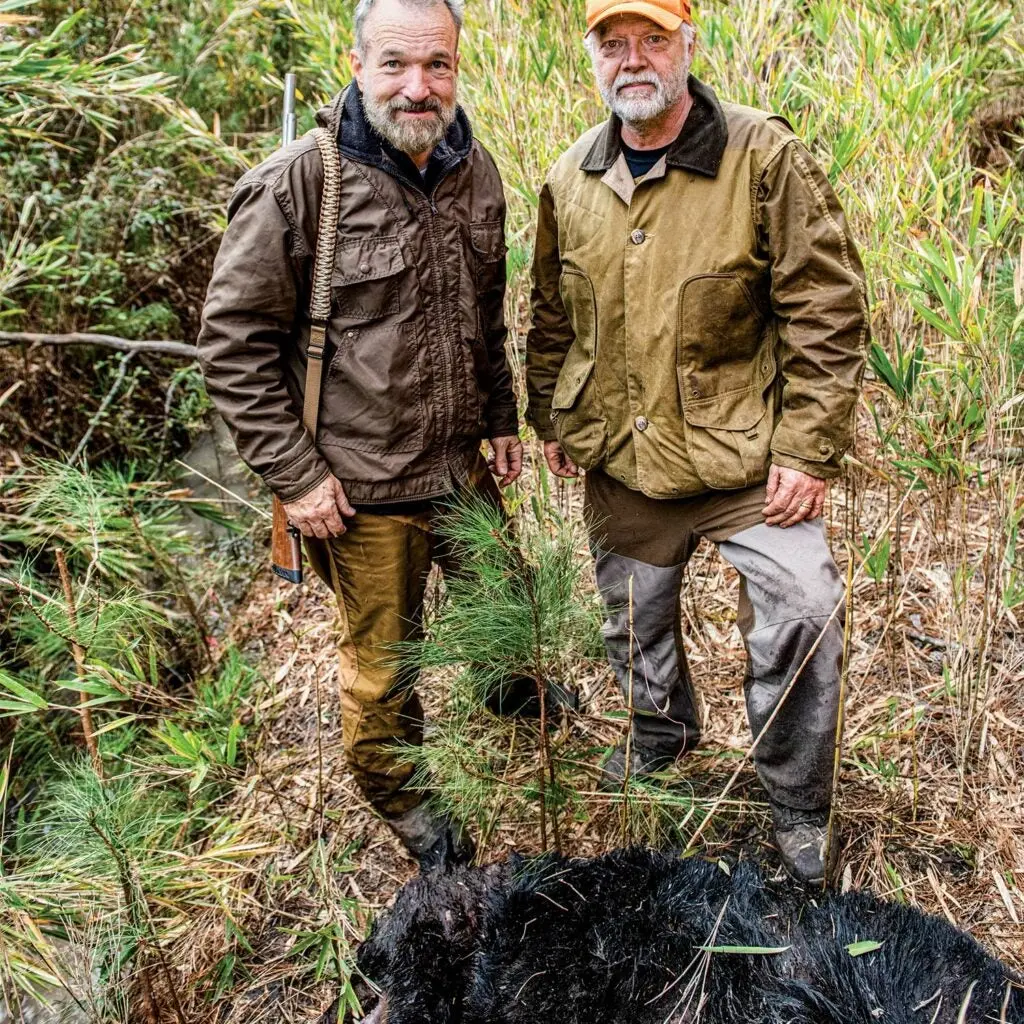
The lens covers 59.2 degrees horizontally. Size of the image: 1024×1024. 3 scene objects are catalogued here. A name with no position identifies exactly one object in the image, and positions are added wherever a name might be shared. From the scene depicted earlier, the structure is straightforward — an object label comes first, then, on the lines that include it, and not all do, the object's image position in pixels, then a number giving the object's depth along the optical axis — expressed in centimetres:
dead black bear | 162
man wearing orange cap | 202
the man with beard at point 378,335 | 215
